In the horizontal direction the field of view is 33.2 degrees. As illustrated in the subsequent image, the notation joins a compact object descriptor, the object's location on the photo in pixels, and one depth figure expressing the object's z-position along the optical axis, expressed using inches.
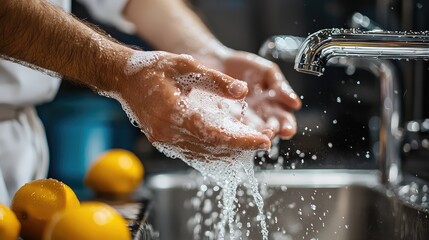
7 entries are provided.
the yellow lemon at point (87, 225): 27.1
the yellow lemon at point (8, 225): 28.9
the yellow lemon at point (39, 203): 31.4
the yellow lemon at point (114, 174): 48.6
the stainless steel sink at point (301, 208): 43.1
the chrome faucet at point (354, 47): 32.0
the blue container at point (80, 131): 69.7
